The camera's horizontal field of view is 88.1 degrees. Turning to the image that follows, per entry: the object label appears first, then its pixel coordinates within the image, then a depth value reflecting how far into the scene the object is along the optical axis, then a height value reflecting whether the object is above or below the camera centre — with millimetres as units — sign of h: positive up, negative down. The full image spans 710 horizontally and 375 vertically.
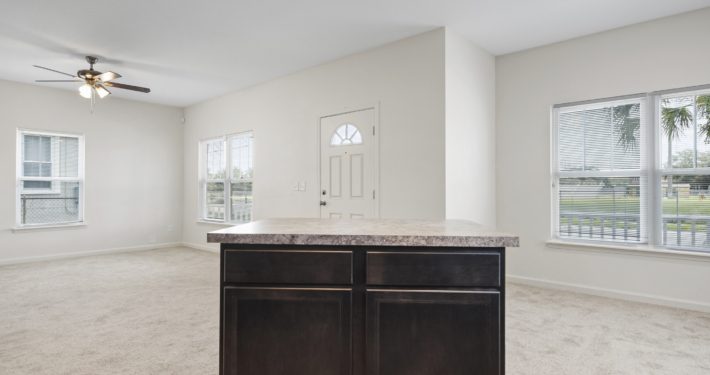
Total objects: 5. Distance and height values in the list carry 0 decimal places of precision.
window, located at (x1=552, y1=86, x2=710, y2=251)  3436 +214
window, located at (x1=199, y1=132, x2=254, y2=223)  6199 +214
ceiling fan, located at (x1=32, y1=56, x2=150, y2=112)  4336 +1320
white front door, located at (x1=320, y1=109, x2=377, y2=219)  4367 +315
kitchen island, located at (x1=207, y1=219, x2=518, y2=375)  1626 -507
